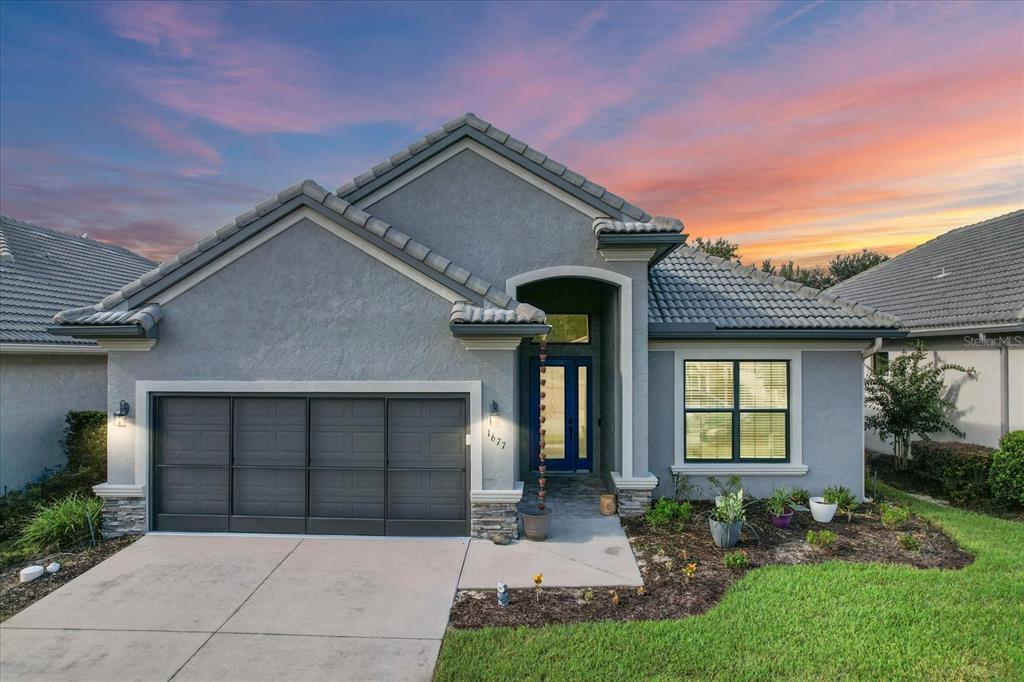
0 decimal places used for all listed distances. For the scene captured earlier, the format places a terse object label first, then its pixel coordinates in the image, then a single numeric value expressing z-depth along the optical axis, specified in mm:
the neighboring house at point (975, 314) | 11305
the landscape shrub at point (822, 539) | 7652
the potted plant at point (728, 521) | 7750
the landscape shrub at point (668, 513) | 8719
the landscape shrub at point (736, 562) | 7066
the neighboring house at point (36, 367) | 10547
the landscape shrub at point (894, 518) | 8570
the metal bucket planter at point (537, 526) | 8117
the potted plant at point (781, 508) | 8625
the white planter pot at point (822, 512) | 8844
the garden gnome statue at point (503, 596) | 6051
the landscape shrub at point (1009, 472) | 9789
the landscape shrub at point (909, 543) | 7684
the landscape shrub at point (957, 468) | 10516
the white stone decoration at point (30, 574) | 6781
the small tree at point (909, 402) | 12078
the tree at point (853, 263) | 45906
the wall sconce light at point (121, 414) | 8266
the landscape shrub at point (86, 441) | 10859
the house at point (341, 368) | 8023
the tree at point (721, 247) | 37844
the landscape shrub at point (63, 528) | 7828
